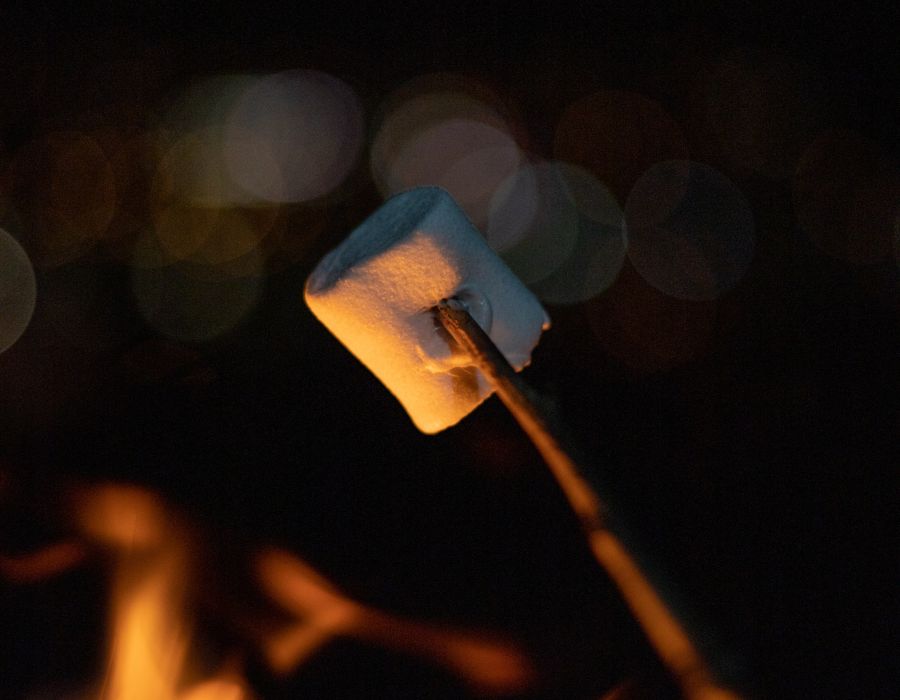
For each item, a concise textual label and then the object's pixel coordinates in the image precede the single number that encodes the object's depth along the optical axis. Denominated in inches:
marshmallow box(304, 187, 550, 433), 12.1
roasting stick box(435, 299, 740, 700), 10.8
